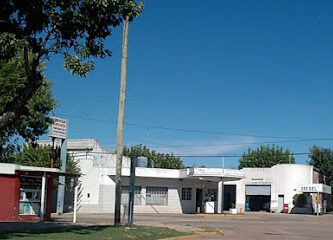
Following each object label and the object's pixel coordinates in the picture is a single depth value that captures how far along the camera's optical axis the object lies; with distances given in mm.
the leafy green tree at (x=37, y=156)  40906
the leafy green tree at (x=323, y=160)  69875
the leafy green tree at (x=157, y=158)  82950
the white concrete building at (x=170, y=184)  45750
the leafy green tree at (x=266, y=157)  80856
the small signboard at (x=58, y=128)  36462
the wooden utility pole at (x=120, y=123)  22844
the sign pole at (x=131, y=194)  23062
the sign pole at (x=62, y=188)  38594
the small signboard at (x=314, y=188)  56338
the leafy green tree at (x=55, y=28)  14469
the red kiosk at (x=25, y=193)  26297
